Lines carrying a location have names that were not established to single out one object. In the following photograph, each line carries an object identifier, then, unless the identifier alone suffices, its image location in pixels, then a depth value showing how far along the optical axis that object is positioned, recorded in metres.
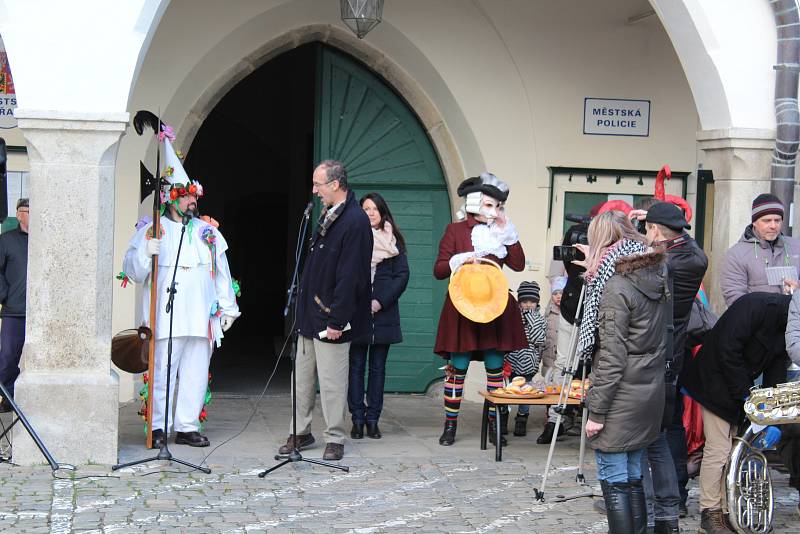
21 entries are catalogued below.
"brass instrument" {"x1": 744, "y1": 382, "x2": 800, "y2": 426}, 6.11
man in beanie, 7.83
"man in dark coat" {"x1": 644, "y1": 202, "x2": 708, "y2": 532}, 6.32
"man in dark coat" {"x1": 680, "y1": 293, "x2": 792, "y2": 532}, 6.38
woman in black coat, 8.98
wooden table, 8.31
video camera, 7.20
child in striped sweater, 9.36
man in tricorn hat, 8.54
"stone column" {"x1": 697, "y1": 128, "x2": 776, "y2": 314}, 8.50
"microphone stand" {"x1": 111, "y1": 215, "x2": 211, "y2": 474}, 7.64
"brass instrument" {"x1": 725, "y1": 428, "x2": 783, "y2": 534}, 6.38
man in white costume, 8.26
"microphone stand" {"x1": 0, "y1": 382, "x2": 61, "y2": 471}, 7.41
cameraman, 7.41
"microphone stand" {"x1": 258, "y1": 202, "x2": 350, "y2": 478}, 7.48
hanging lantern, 10.03
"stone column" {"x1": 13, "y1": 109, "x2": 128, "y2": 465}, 7.62
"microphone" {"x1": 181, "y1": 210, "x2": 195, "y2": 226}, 8.38
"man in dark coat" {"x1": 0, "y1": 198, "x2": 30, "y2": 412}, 9.03
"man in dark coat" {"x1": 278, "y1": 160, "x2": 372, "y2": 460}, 7.85
